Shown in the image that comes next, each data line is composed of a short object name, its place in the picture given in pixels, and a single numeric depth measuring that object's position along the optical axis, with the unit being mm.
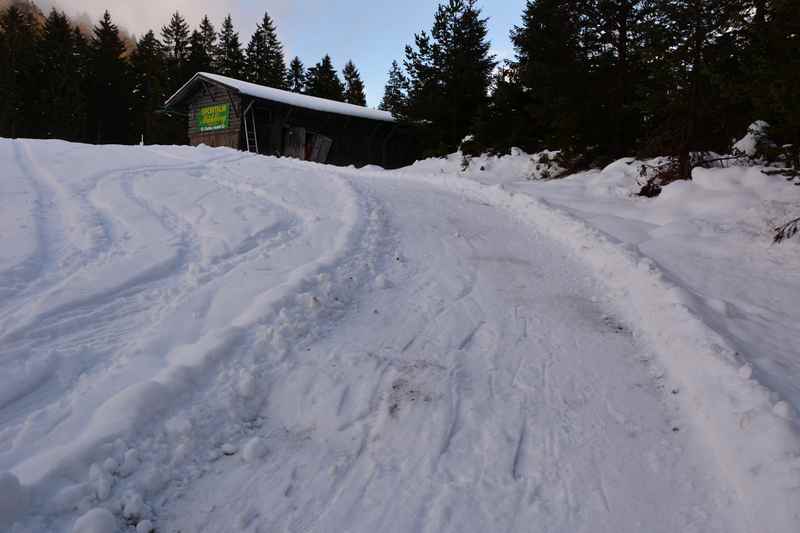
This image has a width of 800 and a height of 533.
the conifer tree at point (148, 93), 40438
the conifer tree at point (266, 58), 47219
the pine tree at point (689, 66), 7309
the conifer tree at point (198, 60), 43656
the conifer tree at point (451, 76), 18000
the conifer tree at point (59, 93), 34875
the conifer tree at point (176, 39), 51694
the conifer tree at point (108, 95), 37656
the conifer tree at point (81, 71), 35806
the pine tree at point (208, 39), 48359
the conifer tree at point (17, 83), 33750
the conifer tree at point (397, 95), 19422
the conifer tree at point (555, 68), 11266
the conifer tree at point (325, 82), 44188
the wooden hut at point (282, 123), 21016
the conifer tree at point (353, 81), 51900
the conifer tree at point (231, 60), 45469
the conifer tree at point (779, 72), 5035
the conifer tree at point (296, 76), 53875
